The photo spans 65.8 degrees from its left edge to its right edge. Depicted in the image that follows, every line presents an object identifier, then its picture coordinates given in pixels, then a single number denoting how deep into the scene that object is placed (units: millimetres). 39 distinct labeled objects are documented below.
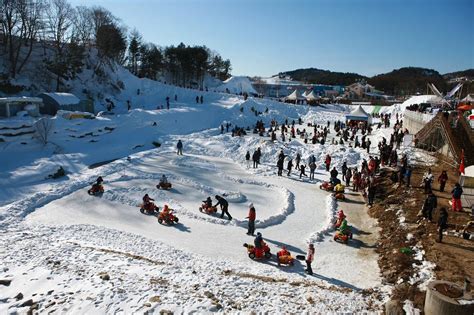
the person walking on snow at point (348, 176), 22859
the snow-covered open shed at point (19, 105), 32000
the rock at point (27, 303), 9813
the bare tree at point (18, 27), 42156
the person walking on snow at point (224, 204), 17109
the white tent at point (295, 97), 61444
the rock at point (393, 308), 9320
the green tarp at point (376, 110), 58425
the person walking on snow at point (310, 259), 12305
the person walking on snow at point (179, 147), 29453
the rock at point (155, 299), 9781
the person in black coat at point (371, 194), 19266
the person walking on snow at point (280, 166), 25250
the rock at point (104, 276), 10850
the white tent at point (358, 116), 41991
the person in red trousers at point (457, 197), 15508
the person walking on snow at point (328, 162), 26750
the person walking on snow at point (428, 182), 17900
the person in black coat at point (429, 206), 15000
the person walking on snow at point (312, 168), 24452
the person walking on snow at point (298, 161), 26750
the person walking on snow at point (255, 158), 27297
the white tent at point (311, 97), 61912
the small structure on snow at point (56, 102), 36062
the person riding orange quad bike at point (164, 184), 20750
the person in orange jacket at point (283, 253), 13069
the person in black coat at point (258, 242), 13266
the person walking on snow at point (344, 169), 23662
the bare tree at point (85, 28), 53312
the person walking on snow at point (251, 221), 15500
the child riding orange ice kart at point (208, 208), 17766
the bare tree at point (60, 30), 46156
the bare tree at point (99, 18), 56562
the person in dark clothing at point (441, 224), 13134
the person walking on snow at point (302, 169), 24906
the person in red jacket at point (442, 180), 18312
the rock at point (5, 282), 10789
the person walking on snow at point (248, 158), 27586
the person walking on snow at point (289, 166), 25383
